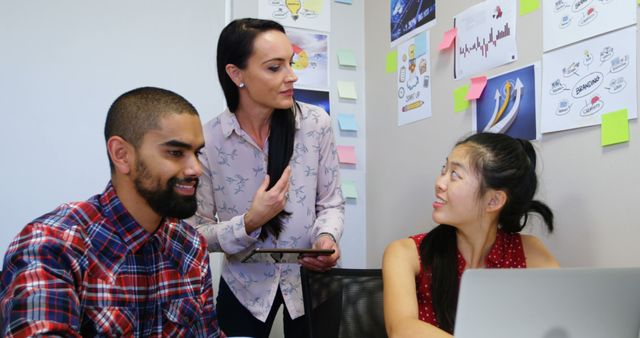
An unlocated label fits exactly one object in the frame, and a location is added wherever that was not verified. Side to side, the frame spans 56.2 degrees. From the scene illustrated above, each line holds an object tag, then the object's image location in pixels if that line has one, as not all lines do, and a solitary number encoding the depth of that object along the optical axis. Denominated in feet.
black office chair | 4.40
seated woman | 4.34
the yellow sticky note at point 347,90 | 7.92
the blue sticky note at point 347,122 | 7.90
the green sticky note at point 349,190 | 7.88
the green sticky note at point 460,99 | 6.07
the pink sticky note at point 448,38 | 6.27
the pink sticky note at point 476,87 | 5.76
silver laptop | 2.34
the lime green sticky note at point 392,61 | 7.46
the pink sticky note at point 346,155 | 7.91
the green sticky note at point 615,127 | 4.40
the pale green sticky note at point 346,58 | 7.95
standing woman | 5.17
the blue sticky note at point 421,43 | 6.84
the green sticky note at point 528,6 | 5.23
